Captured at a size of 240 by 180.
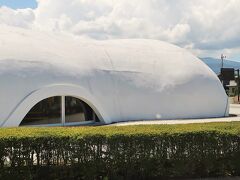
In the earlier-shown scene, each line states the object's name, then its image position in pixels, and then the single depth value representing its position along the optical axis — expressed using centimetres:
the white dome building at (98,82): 1487
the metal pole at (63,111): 1605
